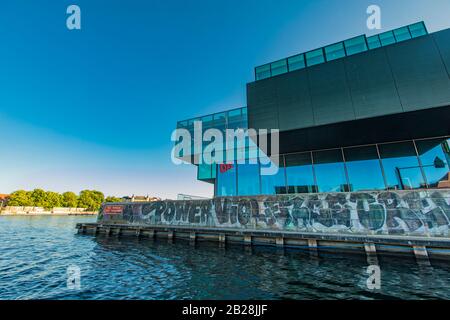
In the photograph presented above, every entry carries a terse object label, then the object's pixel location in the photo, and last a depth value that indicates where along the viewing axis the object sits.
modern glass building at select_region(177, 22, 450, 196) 9.42
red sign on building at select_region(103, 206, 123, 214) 20.00
